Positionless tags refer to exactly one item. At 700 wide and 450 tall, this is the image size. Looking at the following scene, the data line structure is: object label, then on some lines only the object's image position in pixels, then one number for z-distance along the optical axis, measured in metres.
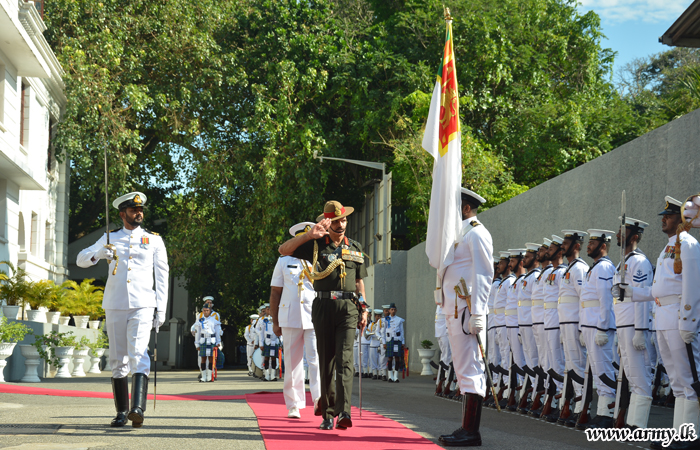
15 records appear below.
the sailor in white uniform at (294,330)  9.19
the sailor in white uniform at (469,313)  7.05
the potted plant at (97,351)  23.70
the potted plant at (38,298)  19.20
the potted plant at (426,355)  23.88
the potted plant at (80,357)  21.69
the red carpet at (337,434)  7.00
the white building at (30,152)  20.96
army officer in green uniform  7.79
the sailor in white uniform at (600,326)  9.12
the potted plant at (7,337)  15.76
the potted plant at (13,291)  18.34
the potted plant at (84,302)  22.89
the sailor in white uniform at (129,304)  8.02
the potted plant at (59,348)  19.11
